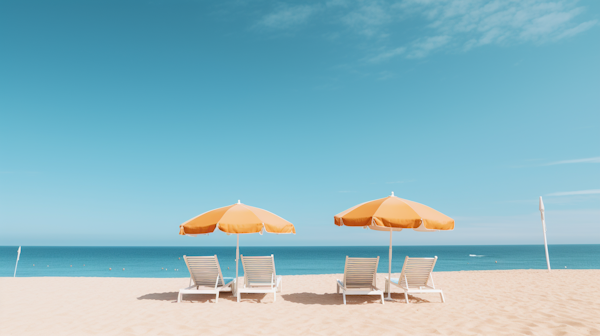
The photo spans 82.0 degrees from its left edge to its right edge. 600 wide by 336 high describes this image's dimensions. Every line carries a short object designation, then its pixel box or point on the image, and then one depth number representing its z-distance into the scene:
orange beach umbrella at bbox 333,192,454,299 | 5.77
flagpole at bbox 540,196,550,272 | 11.98
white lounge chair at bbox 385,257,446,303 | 6.27
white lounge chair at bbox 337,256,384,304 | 6.23
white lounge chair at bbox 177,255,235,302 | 6.47
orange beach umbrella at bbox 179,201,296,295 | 6.12
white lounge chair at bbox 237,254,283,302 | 6.79
